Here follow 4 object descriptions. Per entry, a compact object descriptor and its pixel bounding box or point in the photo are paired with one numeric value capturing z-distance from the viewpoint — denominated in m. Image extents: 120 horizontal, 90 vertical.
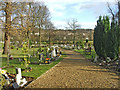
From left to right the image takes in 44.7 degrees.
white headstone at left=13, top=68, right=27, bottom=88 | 5.70
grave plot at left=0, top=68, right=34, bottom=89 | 5.64
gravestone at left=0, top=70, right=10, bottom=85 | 5.97
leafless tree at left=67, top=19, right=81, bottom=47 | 46.22
